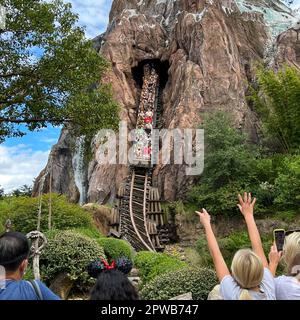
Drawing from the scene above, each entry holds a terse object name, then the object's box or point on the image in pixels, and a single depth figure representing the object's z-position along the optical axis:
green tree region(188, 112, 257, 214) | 15.94
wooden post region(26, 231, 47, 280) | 5.80
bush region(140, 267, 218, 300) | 5.38
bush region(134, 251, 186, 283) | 8.31
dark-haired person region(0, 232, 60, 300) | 2.02
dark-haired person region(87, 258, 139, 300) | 1.96
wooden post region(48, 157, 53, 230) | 11.03
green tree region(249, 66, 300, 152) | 16.75
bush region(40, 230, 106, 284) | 7.97
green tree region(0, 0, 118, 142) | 9.16
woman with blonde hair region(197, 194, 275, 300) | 2.15
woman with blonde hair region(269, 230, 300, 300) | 2.30
